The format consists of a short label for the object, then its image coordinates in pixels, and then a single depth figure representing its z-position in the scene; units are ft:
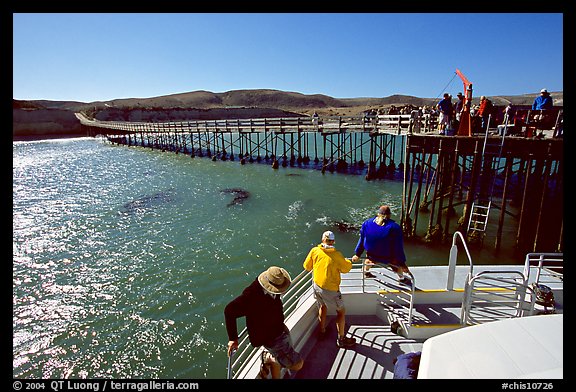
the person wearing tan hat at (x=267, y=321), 11.29
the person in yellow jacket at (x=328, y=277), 15.46
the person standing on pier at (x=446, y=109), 45.29
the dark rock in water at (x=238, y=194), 69.31
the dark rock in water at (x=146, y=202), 64.34
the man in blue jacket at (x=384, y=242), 18.31
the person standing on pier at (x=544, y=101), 40.88
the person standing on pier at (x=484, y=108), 50.98
